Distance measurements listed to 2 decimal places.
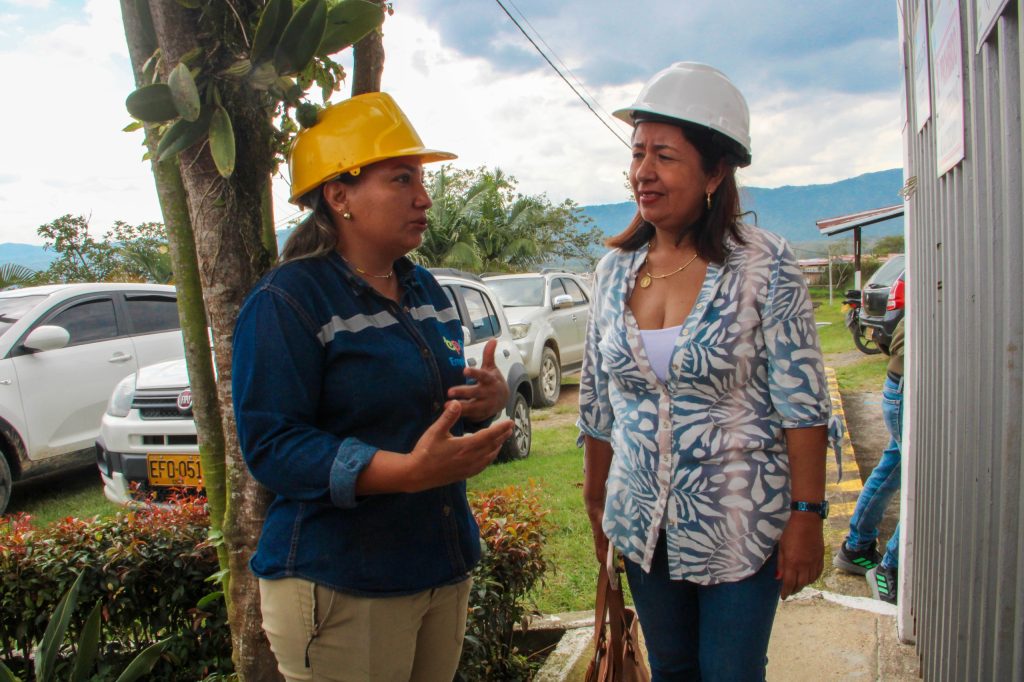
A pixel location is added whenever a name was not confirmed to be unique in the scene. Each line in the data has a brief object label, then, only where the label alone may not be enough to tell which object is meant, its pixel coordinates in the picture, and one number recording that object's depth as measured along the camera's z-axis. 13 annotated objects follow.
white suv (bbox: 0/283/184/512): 6.28
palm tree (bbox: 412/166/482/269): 22.50
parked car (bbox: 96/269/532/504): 5.41
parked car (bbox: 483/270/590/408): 10.22
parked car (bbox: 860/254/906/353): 12.52
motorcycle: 14.09
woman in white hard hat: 1.95
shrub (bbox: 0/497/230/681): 2.95
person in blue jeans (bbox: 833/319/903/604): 3.88
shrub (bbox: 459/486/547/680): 2.87
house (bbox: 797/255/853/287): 40.29
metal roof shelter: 17.67
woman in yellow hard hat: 1.62
